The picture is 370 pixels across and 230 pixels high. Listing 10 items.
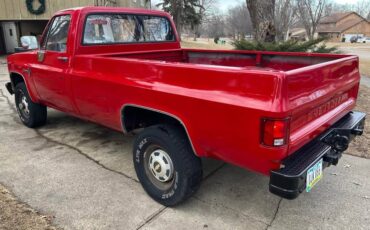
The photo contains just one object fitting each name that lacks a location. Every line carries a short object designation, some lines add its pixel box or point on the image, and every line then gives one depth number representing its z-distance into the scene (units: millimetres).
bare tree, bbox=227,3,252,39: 60644
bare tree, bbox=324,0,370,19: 89312
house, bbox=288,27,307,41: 85688
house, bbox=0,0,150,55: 16109
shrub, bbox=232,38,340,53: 7930
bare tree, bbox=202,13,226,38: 83081
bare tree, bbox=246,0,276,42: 9016
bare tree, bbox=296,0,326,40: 29734
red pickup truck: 2268
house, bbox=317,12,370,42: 83000
